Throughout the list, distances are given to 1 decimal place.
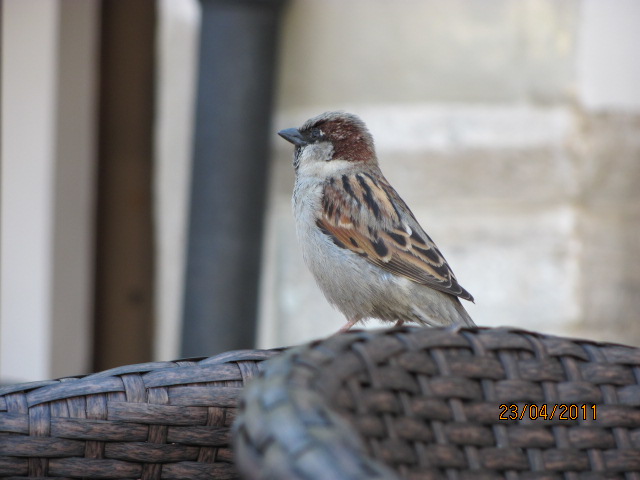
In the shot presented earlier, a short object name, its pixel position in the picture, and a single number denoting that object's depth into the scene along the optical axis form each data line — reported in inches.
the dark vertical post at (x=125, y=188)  203.5
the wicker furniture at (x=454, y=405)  104.7
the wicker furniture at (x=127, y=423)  165.1
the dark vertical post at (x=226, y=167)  198.8
